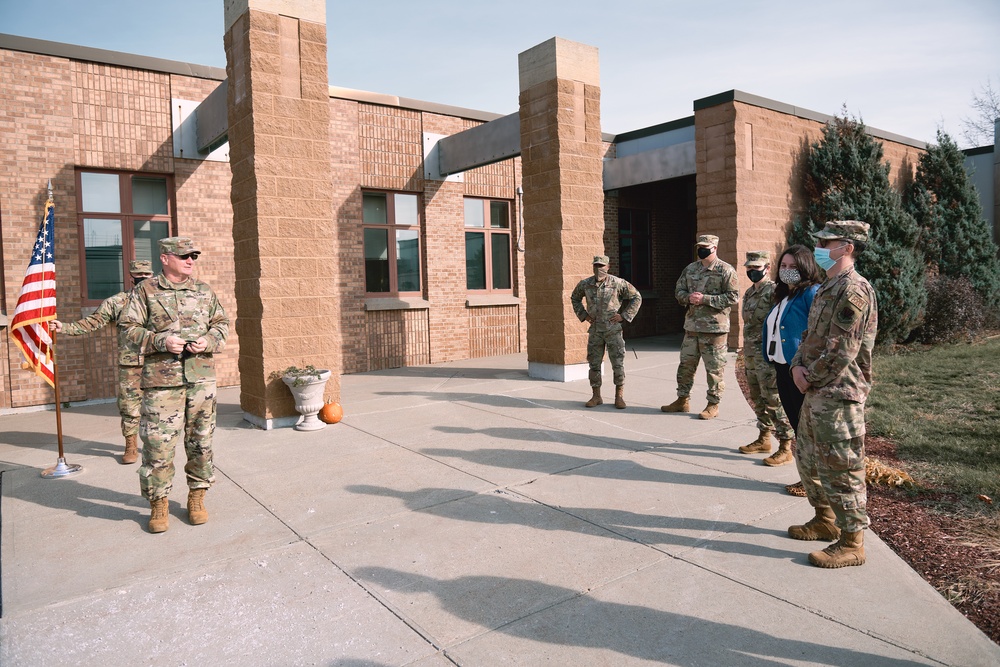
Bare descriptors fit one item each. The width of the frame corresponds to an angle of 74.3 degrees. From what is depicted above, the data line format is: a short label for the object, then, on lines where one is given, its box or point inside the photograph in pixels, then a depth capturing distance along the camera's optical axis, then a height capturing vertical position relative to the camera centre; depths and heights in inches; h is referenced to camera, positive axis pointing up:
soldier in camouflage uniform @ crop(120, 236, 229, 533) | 191.5 -19.0
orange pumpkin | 322.7 -54.1
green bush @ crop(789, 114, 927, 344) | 559.2 +68.7
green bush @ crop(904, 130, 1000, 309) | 663.1 +65.9
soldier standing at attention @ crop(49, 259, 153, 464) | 252.2 -25.0
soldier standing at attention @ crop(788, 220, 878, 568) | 156.3 -22.1
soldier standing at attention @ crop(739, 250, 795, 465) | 237.6 -27.7
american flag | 246.8 +0.9
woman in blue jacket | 193.9 -6.3
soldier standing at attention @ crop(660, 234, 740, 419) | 295.1 -5.9
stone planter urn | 310.5 -42.8
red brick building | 386.3 +74.2
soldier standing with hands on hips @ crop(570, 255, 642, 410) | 344.5 -9.4
